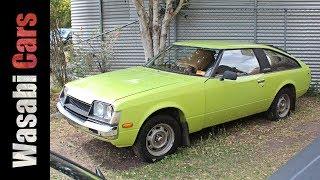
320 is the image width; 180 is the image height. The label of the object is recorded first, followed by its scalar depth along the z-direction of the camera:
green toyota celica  5.86
